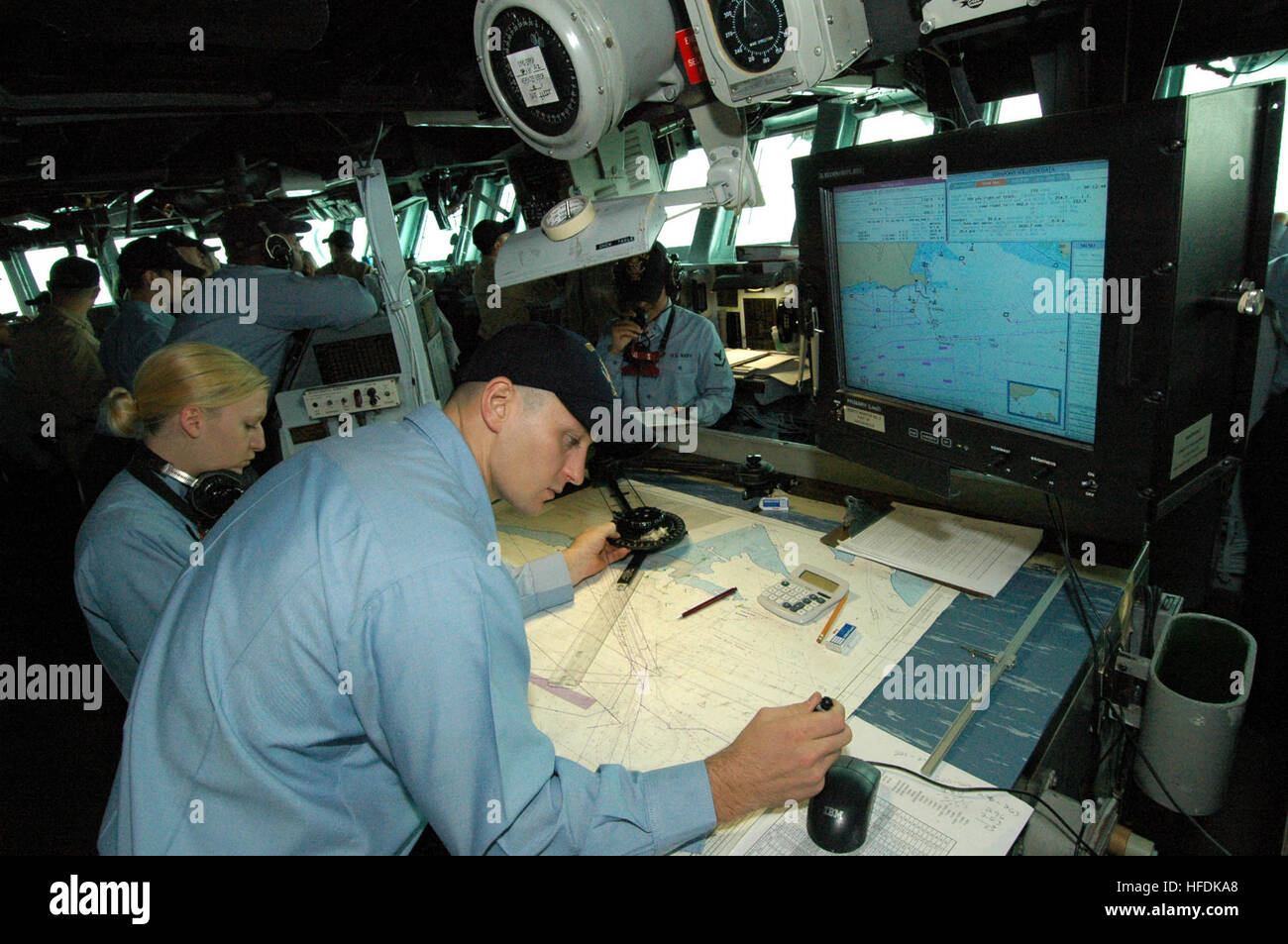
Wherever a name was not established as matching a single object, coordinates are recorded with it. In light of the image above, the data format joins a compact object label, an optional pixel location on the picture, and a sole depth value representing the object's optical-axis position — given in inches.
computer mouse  36.0
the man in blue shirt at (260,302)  112.0
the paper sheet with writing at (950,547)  57.7
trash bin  64.5
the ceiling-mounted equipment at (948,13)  43.8
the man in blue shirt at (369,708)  33.4
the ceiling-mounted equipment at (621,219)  48.3
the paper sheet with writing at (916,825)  35.9
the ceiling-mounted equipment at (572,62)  50.3
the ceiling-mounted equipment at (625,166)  64.1
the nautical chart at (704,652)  45.7
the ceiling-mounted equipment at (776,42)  46.9
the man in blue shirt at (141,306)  134.7
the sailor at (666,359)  121.5
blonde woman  60.9
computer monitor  38.6
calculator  55.1
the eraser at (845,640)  51.3
